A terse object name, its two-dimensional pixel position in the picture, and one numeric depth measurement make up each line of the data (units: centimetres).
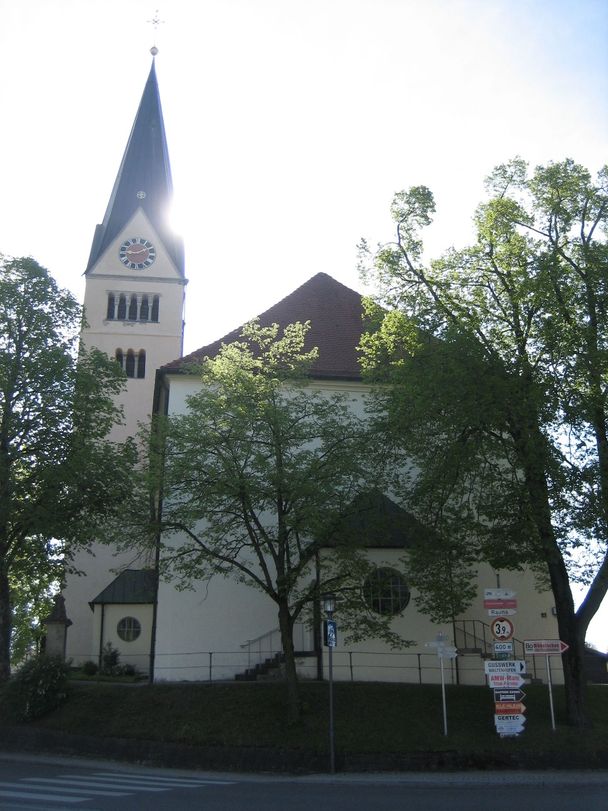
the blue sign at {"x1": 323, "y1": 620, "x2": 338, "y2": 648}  1864
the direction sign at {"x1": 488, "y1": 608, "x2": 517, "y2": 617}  1928
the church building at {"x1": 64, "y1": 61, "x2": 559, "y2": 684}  2491
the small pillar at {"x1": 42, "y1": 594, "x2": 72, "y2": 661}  2786
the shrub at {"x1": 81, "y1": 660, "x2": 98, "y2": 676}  3219
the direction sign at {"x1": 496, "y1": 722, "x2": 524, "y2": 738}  1884
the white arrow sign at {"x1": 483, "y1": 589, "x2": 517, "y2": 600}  1928
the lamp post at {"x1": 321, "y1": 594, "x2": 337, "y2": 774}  1775
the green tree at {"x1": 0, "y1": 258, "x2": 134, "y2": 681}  2347
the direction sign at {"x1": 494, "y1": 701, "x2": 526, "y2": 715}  1888
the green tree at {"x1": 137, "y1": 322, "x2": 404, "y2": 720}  1991
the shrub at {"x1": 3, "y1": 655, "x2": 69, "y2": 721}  2202
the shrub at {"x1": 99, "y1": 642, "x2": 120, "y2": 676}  3197
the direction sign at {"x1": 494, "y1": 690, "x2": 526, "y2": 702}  1894
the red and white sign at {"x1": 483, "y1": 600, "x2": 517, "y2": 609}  1930
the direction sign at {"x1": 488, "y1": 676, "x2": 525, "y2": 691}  1889
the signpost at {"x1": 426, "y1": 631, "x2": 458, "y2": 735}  1967
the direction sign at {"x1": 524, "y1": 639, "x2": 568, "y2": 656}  1930
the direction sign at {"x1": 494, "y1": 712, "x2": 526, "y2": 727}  1888
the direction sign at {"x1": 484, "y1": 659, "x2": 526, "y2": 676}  1889
